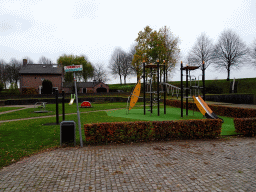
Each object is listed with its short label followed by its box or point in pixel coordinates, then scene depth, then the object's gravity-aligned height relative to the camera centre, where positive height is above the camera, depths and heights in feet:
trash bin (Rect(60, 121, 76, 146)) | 21.34 -4.48
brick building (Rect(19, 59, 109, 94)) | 152.05 +14.45
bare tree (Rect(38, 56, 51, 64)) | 258.82 +43.35
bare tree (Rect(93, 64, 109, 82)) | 232.53 +22.56
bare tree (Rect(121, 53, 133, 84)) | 219.06 +32.51
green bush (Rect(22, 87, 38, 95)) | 146.20 +1.97
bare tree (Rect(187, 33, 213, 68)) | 155.53 +31.89
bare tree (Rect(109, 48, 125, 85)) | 224.94 +32.28
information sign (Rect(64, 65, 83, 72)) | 21.45 +2.78
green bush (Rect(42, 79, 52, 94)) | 145.91 +4.61
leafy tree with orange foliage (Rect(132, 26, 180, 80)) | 123.75 +29.75
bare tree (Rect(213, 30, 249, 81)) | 149.79 +31.78
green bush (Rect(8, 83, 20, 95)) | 123.85 +1.72
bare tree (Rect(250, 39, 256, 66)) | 144.87 +28.82
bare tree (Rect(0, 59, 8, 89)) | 220.41 +23.38
